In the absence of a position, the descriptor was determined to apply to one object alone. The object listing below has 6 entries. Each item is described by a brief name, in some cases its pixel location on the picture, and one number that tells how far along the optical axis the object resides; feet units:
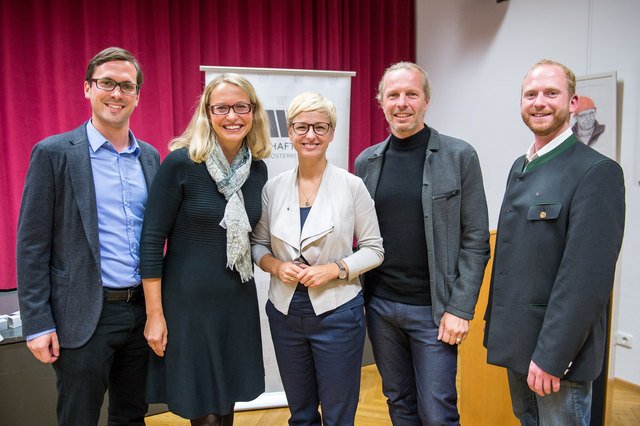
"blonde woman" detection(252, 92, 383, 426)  5.31
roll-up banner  9.69
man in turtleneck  5.60
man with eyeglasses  4.81
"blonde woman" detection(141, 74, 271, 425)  5.06
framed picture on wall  10.07
